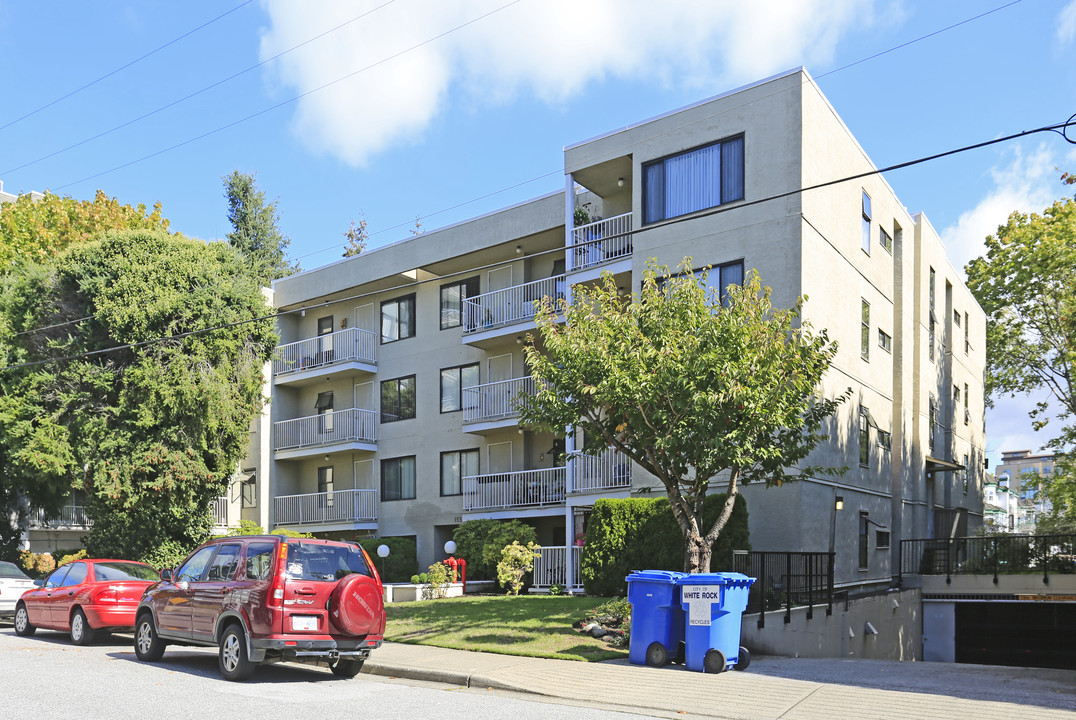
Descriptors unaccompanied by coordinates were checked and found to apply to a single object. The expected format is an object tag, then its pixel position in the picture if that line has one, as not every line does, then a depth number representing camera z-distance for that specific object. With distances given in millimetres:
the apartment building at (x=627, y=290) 21625
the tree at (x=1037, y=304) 34969
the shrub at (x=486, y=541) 25469
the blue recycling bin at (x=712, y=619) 12562
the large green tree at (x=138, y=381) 24469
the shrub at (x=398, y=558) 28984
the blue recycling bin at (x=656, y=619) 13008
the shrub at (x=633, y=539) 19281
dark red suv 11539
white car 19844
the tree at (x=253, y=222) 53969
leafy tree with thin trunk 14570
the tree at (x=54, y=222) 34469
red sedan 16047
